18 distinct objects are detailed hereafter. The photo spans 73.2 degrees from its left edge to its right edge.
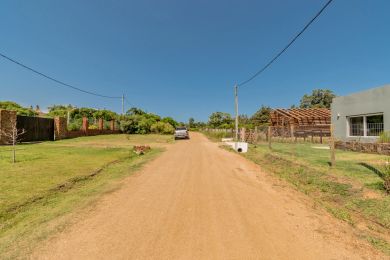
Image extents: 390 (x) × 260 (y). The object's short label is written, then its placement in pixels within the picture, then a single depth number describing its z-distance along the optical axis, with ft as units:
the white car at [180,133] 111.04
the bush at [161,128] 171.32
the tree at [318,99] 232.53
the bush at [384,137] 43.52
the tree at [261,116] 232.16
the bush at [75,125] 95.49
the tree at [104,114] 175.40
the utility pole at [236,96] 75.86
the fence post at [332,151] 30.35
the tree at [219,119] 281.87
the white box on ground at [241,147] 57.26
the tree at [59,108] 147.09
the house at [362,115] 50.83
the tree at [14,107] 135.95
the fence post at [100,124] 125.70
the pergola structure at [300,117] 101.06
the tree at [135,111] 213.38
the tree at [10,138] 60.28
